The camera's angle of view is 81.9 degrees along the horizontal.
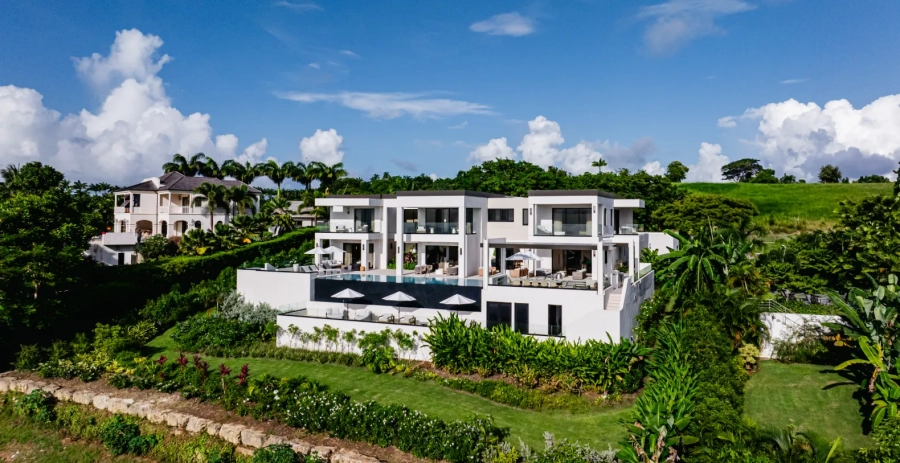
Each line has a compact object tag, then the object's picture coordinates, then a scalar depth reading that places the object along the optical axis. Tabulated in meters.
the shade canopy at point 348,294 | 26.92
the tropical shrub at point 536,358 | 20.78
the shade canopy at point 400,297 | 25.78
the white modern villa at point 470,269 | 24.78
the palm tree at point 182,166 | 65.38
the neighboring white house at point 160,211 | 48.31
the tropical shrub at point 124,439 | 19.94
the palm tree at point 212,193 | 46.53
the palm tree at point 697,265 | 24.41
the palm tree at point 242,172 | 61.78
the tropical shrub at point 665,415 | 13.10
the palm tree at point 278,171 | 59.50
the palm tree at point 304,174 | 59.97
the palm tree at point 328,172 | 59.86
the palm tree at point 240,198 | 47.62
